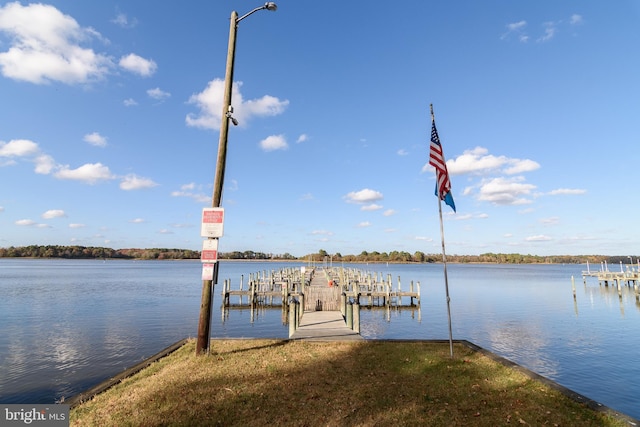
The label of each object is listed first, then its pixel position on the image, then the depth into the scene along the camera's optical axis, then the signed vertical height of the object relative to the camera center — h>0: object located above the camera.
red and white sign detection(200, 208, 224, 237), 10.27 +1.25
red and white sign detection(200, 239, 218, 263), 10.16 +0.43
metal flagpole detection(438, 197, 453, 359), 10.63 +1.22
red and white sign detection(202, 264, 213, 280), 10.12 -0.20
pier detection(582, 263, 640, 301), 48.53 -1.39
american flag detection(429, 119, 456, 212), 10.64 +2.89
